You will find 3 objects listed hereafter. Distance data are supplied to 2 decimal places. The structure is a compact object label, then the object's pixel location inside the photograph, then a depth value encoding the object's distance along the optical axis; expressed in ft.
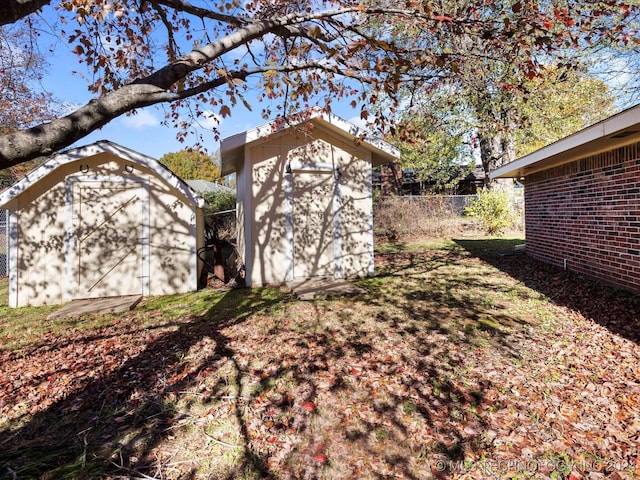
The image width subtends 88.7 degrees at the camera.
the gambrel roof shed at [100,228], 21.80
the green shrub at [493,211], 46.70
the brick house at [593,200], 16.40
